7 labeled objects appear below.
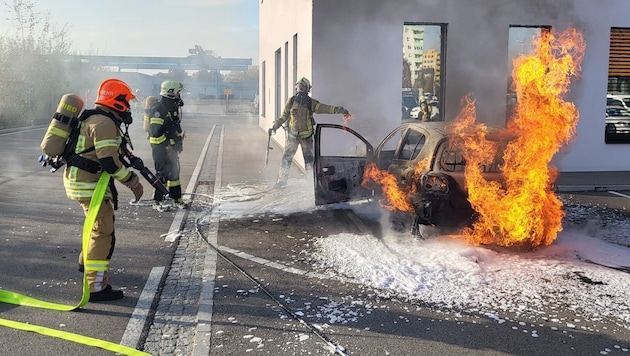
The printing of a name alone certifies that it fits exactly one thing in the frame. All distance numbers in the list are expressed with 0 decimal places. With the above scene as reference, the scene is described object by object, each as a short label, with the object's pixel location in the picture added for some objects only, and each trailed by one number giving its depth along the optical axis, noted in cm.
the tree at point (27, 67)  2412
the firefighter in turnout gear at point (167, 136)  818
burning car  601
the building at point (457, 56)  1139
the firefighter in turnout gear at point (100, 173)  458
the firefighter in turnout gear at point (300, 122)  972
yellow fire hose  376
